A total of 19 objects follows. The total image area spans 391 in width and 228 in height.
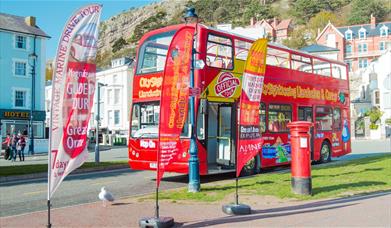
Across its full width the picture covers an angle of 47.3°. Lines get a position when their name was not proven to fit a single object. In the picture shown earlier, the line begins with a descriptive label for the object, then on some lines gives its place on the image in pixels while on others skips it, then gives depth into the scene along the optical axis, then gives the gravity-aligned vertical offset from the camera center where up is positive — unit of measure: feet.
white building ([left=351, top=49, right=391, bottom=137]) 211.82 +18.28
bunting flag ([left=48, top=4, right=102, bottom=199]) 22.40 +1.74
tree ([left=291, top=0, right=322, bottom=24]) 421.18 +109.61
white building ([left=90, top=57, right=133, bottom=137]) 204.03 +13.48
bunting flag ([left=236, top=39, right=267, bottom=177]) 31.14 +1.72
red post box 35.29 -2.69
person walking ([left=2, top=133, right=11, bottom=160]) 96.55 -4.69
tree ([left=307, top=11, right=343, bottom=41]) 356.57 +88.36
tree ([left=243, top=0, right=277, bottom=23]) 435.94 +112.93
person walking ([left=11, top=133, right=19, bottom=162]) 95.54 -3.91
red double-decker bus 44.09 +2.76
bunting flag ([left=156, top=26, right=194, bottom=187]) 27.25 +1.70
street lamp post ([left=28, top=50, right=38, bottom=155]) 118.73 +9.15
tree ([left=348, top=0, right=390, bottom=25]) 363.97 +93.36
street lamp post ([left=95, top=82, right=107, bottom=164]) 74.33 -1.89
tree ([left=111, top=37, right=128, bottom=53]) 439.63 +81.10
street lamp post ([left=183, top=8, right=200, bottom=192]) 37.76 -2.51
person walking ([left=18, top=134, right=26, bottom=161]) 94.04 -3.76
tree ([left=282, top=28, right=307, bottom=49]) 316.81 +61.67
